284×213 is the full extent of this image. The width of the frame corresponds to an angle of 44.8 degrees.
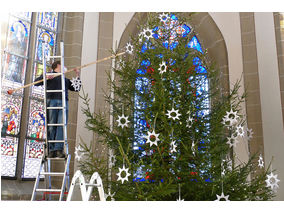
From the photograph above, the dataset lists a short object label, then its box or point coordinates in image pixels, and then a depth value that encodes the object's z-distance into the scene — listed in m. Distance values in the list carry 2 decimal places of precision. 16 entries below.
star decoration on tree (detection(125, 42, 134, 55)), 3.57
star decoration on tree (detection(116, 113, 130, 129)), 3.06
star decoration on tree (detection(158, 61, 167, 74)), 3.03
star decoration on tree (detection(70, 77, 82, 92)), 3.74
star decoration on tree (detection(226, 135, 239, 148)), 3.25
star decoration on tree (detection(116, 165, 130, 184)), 2.53
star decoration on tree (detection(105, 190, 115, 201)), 2.81
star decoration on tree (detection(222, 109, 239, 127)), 3.09
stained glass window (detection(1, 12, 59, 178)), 4.79
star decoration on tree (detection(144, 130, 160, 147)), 2.67
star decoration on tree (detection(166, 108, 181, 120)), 2.80
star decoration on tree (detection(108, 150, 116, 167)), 3.16
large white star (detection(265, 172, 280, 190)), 2.84
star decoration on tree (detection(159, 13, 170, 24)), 3.58
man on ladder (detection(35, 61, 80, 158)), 3.50
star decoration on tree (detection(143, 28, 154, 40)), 3.38
